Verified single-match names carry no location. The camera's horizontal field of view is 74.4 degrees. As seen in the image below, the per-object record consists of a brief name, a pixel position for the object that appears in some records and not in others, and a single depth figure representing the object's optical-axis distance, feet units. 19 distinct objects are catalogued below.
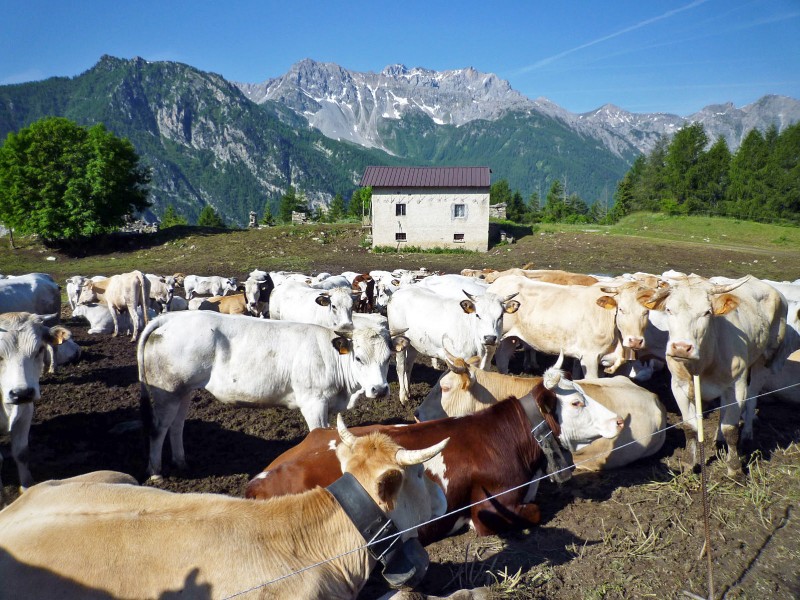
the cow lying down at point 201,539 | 9.15
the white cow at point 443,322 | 29.04
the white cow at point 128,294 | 47.85
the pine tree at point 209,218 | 271.90
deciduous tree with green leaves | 135.85
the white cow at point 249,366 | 21.16
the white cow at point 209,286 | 67.60
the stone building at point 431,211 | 130.82
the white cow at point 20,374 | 18.56
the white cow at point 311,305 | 33.14
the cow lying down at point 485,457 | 15.69
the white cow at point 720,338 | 18.86
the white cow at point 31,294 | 36.99
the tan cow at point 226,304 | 51.39
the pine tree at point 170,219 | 266.36
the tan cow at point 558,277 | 39.24
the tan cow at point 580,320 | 26.76
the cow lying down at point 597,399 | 21.13
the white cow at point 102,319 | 48.75
